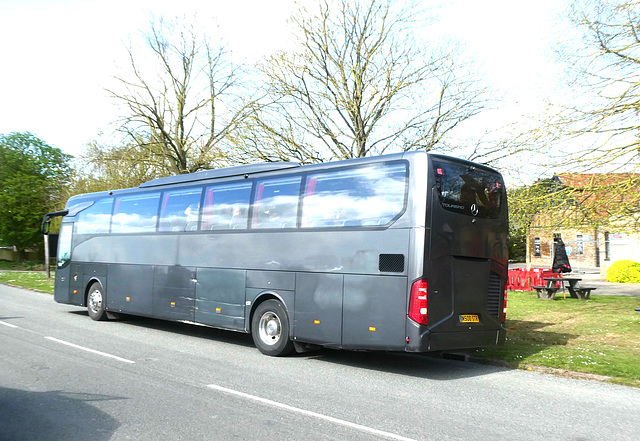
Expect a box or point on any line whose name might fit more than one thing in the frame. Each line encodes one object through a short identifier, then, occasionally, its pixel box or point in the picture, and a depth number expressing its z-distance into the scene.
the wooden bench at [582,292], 22.09
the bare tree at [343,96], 22.91
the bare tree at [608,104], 13.17
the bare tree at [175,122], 29.55
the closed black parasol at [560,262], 26.84
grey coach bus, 8.82
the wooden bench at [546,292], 22.53
